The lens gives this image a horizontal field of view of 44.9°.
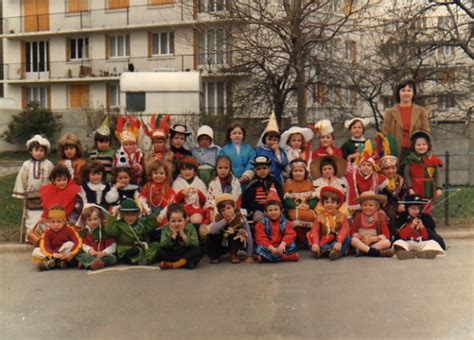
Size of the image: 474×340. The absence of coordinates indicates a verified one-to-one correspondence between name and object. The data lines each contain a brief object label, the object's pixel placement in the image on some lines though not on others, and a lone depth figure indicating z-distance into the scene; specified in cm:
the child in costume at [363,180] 759
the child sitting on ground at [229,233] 696
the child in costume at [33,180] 788
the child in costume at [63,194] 738
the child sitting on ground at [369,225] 700
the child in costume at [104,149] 806
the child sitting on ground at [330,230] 695
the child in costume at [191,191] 728
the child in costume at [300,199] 737
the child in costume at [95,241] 671
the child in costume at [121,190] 736
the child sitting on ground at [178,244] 665
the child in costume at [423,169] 773
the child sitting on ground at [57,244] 673
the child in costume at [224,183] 748
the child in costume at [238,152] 801
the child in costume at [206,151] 820
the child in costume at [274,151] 794
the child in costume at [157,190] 734
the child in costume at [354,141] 807
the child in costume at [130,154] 788
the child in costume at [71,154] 788
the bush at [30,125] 2911
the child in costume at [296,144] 815
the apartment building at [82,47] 3241
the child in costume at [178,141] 831
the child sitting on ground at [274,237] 683
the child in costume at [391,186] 752
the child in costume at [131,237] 682
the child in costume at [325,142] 814
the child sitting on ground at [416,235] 685
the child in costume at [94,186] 739
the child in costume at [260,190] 744
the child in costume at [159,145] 775
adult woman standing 816
